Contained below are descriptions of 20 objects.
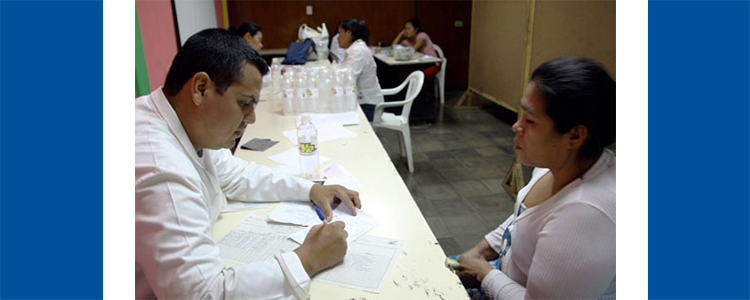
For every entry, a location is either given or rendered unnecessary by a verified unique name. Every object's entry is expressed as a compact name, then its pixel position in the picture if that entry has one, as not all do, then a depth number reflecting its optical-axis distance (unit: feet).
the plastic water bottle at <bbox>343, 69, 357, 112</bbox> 9.19
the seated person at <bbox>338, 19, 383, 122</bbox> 12.78
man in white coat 2.85
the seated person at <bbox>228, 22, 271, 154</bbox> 14.24
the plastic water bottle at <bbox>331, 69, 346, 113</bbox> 9.12
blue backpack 15.87
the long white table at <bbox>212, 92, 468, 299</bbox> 3.33
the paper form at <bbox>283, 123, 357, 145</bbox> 7.27
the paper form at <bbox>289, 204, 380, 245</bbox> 4.05
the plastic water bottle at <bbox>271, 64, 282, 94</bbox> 11.37
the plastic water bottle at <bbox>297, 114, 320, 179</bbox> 5.66
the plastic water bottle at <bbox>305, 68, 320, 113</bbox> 9.08
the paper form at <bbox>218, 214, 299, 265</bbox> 3.78
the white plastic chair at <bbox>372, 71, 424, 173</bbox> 11.87
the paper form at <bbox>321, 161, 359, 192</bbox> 5.30
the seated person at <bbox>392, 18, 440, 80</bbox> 19.65
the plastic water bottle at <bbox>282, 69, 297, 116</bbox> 9.06
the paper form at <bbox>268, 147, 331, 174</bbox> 5.93
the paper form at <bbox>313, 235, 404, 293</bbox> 3.41
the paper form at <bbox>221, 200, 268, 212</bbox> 4.69
